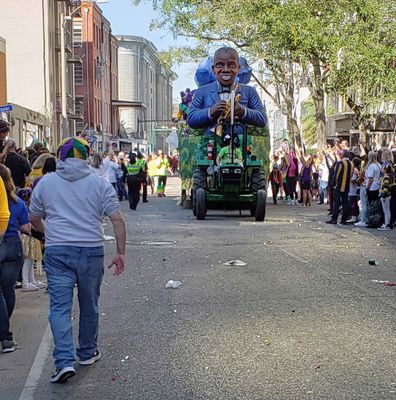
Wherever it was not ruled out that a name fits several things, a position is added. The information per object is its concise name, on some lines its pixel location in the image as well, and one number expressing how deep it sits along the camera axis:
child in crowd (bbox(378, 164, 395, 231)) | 17.27
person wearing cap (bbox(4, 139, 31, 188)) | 10.99
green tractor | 19.34
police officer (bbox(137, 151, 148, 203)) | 26.60
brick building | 72.50
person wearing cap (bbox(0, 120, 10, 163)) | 11.70
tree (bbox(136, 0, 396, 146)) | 25.64
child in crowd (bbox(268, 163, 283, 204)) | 28.03
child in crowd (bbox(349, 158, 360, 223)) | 19.41
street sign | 22.02
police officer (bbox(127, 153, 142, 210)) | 25.06
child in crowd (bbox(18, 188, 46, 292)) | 10.39
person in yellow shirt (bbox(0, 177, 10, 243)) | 7.02
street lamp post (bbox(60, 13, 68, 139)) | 37.25
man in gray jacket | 6.43
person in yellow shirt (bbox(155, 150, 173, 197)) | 32.84
